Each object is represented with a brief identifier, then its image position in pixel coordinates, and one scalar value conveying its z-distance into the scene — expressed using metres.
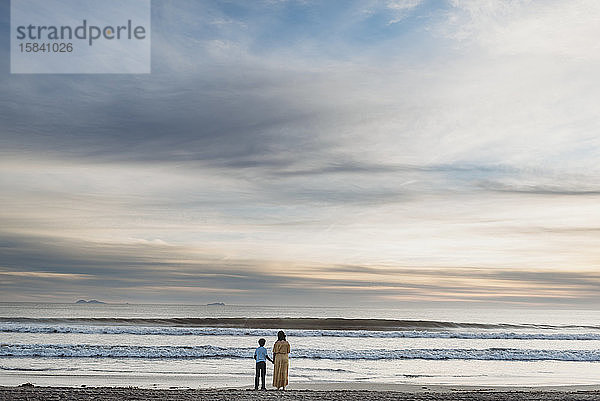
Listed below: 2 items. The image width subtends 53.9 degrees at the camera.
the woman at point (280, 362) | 16.53
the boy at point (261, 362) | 16.45
